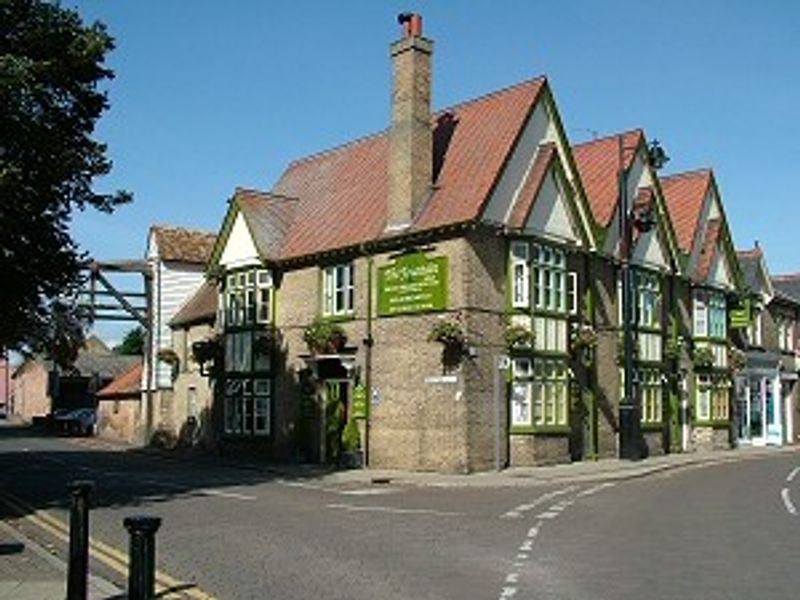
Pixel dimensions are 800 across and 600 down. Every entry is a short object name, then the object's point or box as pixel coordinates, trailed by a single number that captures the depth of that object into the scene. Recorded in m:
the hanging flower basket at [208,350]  34.88
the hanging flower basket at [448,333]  25.23
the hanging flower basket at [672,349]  34.00
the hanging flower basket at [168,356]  39.41
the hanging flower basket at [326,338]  29.27
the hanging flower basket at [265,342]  32.34
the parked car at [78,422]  53.09
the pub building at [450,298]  26.33
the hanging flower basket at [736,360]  37.66
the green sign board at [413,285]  26.42
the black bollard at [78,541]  8.89
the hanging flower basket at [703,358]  35.38
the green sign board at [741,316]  37.94
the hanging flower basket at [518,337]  26.42
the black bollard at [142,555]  8.30
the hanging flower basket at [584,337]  28.64
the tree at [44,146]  16.50
